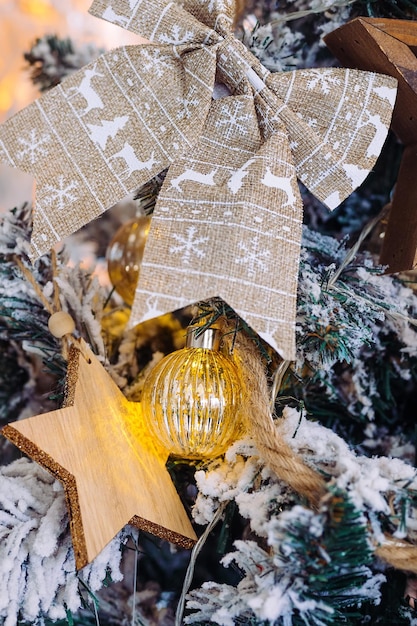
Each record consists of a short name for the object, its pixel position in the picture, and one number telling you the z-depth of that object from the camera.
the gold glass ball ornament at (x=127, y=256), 0.71
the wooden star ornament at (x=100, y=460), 0.48
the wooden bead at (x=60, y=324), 0.57
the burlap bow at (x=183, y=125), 0.48
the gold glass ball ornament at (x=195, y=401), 0.51
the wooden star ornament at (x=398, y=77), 0.51
